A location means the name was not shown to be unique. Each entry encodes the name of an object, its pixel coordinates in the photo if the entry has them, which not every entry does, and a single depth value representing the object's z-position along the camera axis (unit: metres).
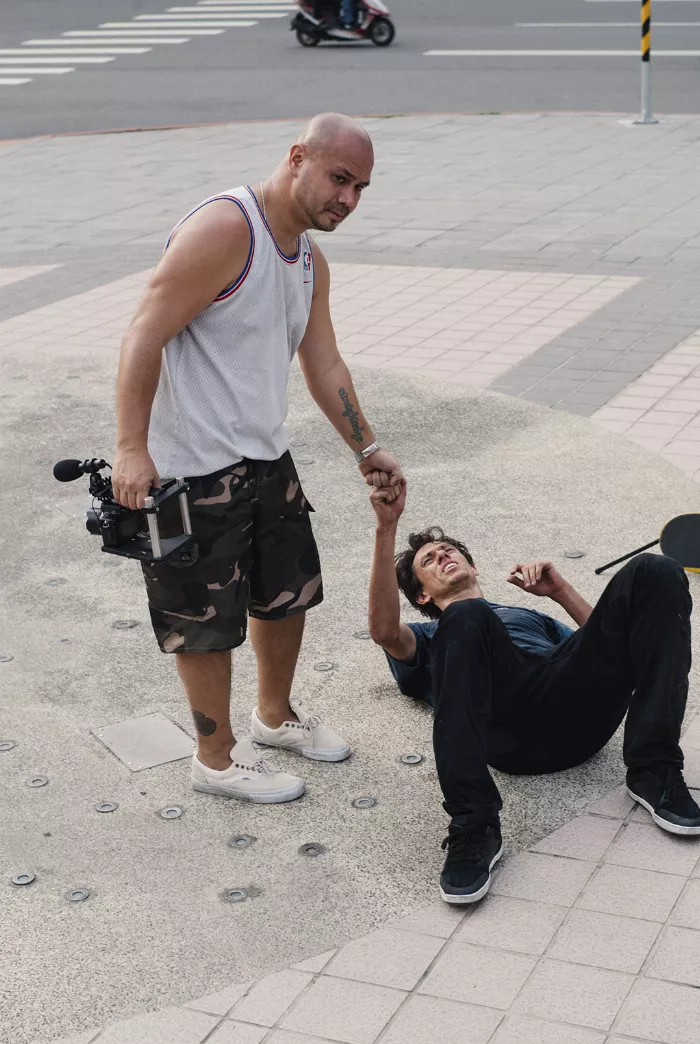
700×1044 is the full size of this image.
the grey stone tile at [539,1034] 2.90
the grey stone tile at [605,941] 3.15
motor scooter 20.98
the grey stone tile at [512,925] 3.24
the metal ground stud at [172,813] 3.85
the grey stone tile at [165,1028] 2.99
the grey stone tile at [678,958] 3.08
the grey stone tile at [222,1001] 3.07
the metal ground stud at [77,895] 3.49
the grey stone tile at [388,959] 3.15
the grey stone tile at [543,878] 3.43
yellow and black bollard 13.70
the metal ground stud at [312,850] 3.65
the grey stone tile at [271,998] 3.04
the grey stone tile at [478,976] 3.06
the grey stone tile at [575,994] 2.97
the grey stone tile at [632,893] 3.33
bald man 3.41
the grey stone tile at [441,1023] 2.93
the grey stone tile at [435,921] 3.31
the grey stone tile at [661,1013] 2.90
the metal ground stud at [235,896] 3.47
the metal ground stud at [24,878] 3.57
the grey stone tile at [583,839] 3.59
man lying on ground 3.47
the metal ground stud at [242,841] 3.71
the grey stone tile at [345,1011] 2.97
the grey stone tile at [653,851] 3.50
